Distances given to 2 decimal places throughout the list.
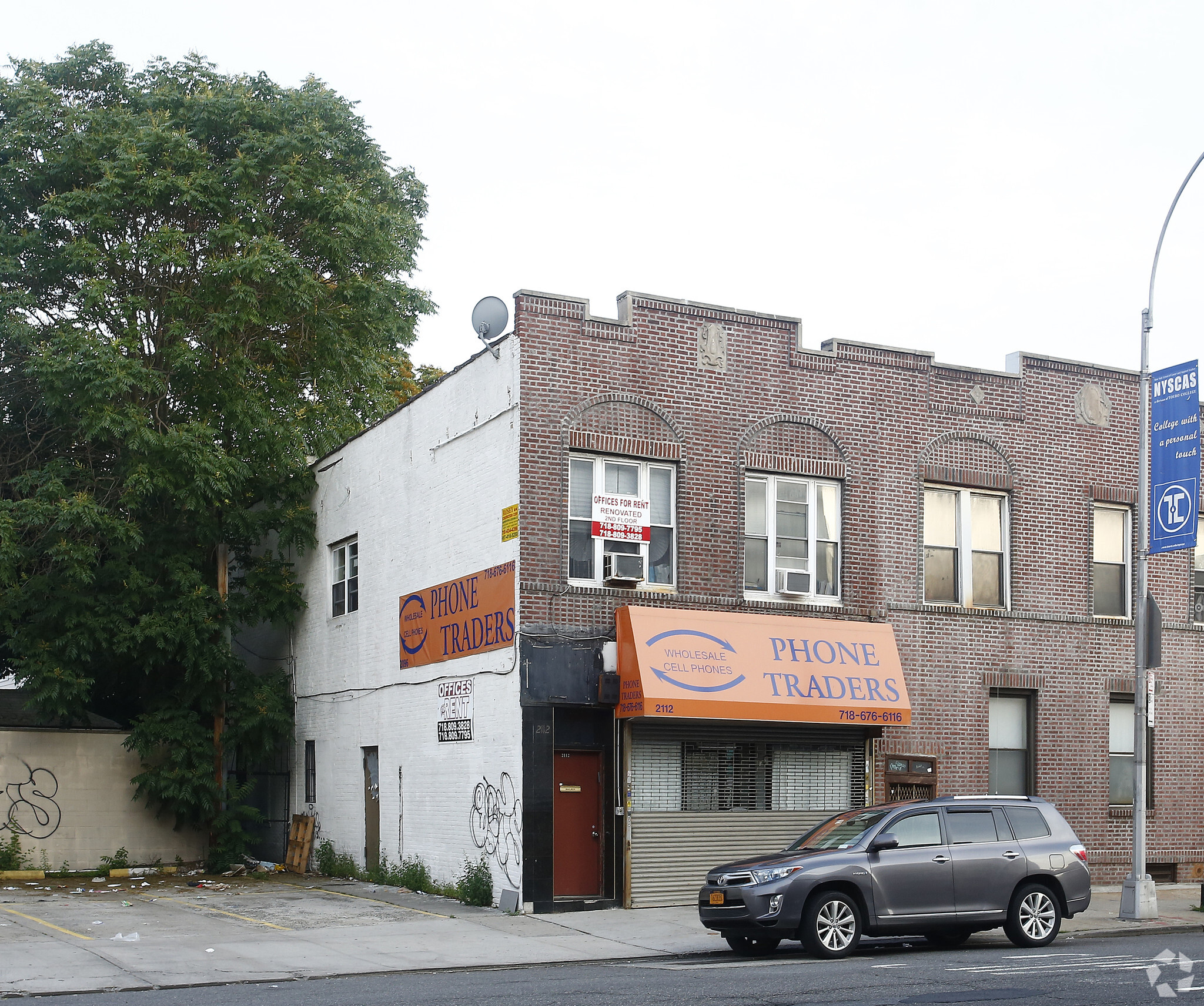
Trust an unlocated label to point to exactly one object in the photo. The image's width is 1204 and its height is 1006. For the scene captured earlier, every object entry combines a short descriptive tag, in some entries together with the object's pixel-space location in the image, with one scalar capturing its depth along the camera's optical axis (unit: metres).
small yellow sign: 18.55
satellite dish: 19.36
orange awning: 18.05
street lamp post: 17.61
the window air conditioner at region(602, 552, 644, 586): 18.72
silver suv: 13.88
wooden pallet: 24.75
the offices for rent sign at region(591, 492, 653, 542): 18.95
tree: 22.88
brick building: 18.55
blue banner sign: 18.45
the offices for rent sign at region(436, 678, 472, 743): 19.70
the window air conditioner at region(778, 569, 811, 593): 20.05
